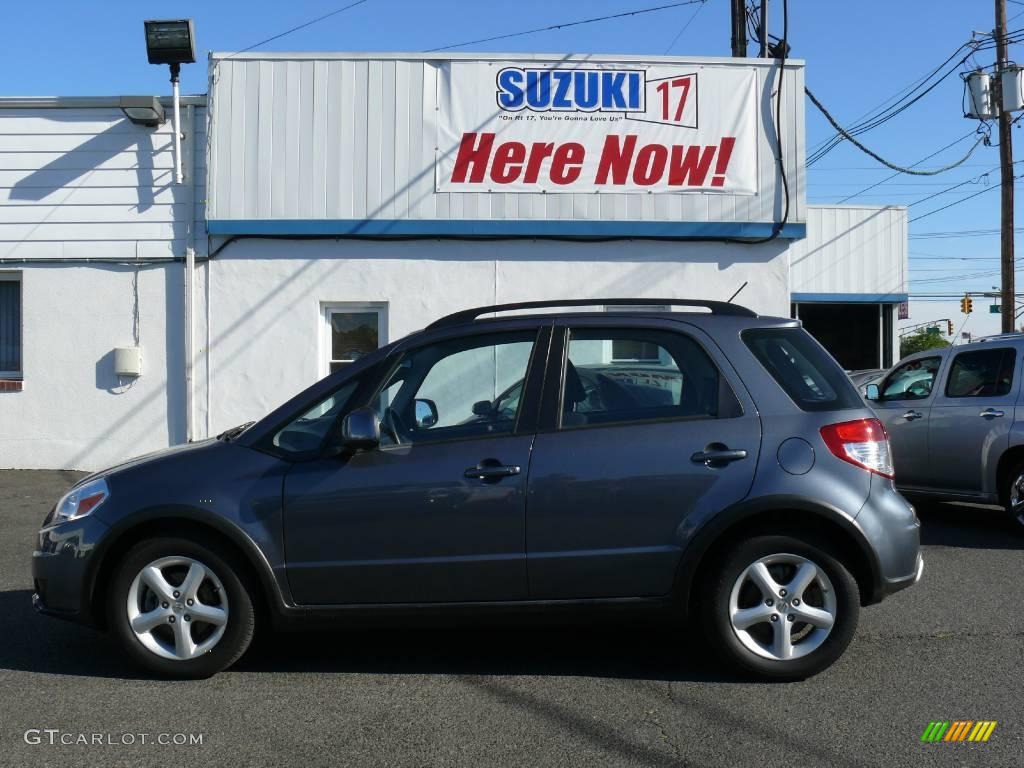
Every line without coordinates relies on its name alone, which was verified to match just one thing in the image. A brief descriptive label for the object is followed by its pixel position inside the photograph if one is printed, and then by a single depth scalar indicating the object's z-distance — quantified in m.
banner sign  12.27
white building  12.20
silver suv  8.73
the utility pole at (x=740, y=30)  15.68
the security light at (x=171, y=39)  11.72
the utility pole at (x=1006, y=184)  20.02
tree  51.36
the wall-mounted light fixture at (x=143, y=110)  11.92
